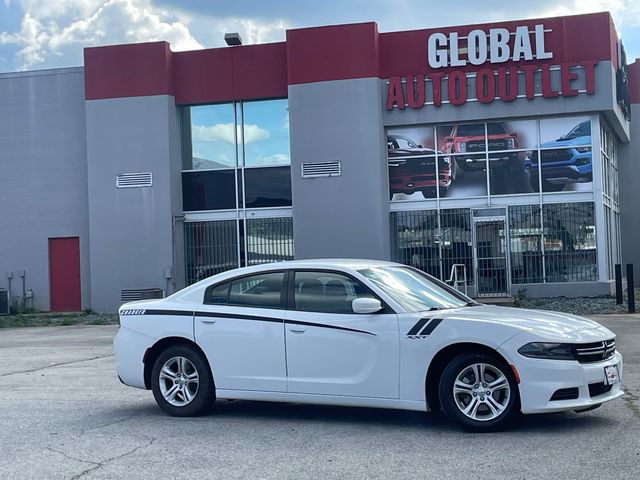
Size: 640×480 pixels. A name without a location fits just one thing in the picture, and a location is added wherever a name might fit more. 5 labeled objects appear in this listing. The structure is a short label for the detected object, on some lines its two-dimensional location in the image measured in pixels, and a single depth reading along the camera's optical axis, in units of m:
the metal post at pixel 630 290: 20.05
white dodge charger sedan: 7.49
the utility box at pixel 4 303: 25.64
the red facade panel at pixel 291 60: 23.39
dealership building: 23.61
